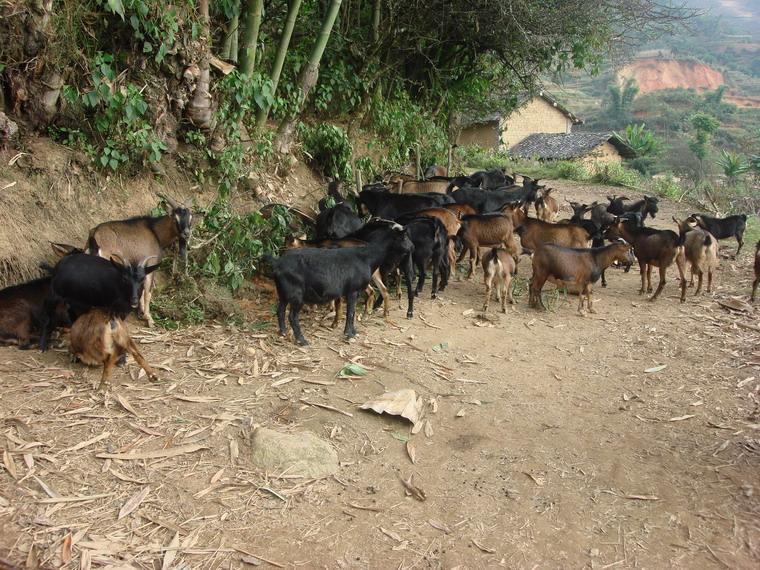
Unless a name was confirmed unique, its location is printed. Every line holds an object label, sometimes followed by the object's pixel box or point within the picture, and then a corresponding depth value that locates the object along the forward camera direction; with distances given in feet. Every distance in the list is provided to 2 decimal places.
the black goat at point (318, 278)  23.50
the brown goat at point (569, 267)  29.81
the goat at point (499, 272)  29.43
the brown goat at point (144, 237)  23.65
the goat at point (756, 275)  31.73
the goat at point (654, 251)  31.96
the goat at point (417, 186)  45.32
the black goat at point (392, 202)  37.35
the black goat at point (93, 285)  20.54
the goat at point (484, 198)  43.65
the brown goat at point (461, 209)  37.26
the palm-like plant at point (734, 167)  113.91
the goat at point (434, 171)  55.31
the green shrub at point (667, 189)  73.95
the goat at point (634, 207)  47.57
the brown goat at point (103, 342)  18.61
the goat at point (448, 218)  33.40
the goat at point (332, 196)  35.47
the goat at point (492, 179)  51.89
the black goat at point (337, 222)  32.22
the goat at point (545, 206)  47.97
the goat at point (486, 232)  34.14
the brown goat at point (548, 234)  34.99
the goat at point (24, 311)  20.89
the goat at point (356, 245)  27.14
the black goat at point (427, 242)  30.35
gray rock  15.88
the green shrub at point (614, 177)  83.66
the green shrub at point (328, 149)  39.75
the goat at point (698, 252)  32.63
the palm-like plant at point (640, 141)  134.82
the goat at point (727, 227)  42.63
